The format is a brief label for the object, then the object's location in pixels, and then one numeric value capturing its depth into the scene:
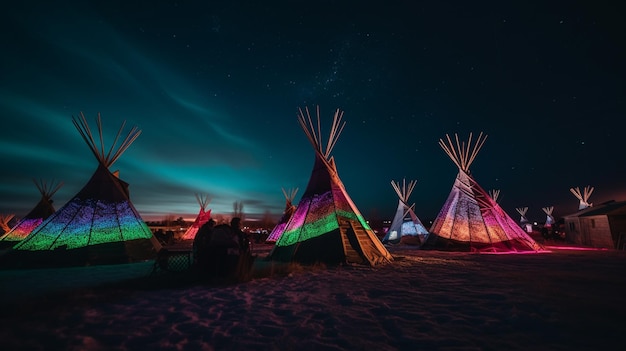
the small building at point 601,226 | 13.76
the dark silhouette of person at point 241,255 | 5.62
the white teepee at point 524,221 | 35.16
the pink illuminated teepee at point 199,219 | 21.44
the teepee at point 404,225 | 18.51
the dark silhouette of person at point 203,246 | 5.76
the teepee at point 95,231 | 8.24
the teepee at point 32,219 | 15.50
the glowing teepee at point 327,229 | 8.02
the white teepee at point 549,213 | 35.18
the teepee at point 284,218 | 18.02
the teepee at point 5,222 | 25.69
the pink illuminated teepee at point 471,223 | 11.42
